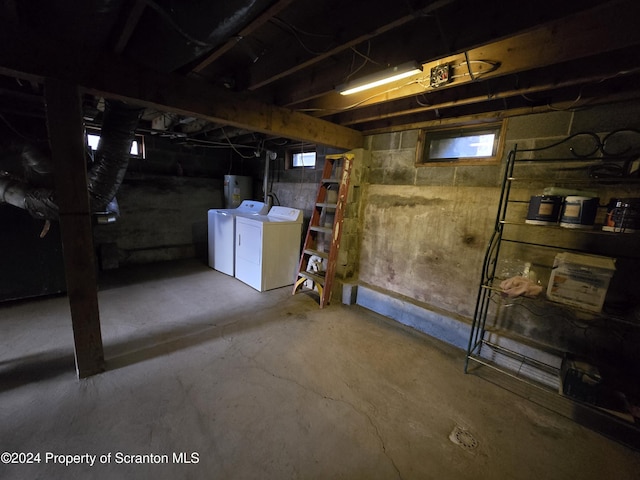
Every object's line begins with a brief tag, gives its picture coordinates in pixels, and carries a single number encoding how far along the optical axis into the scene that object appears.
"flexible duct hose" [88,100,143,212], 2.00
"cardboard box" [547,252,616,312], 1.54
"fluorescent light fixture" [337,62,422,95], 1.39
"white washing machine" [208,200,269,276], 3.77
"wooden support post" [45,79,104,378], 1.43
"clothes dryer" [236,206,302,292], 3.27
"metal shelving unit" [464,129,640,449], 1.67
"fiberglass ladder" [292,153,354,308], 2.96
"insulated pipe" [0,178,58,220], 2.31
